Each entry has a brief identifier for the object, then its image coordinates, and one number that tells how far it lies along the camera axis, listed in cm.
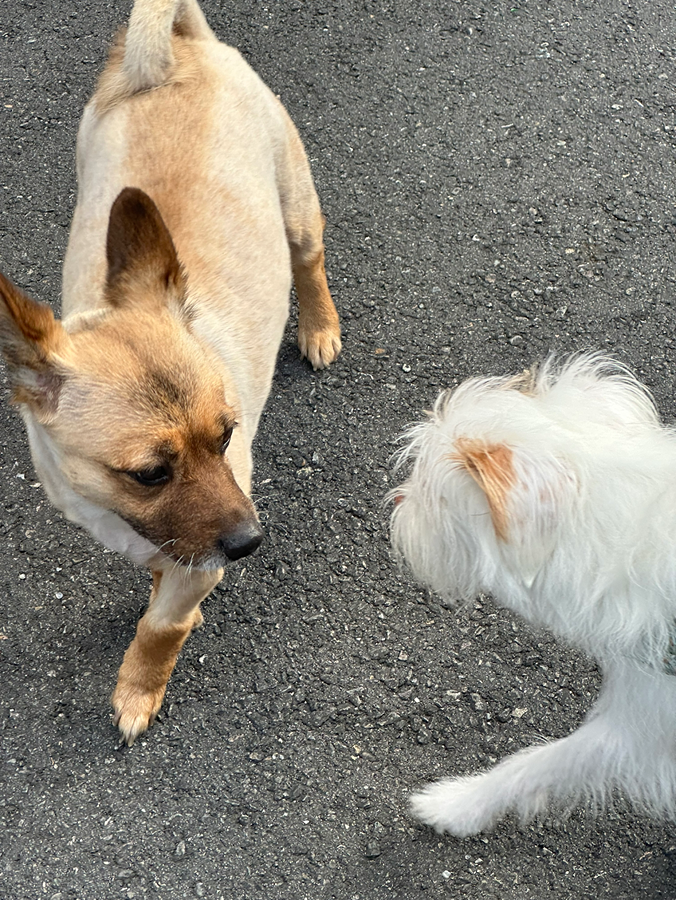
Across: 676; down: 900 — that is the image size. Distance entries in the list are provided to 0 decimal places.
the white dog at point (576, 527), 182
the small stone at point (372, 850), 265
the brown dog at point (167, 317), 222
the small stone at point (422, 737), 288
